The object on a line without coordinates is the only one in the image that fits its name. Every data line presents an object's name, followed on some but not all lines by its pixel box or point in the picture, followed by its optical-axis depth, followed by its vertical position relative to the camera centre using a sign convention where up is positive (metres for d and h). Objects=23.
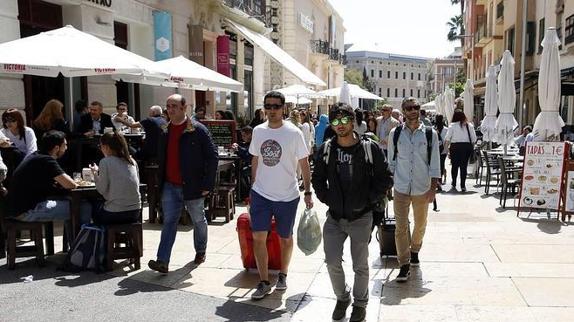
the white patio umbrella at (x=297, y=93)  21.41 +0.61
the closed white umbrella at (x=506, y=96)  13.40 +0.31
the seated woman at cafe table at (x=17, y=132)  7.71 -0.30
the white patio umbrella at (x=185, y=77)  11.04 +0.64
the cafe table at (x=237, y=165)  9.84 -0.98
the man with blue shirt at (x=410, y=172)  5.68 -0.62
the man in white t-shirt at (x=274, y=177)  5.16 -0.60
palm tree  76.31 +11.00
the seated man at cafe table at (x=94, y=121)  10.23 -0.20
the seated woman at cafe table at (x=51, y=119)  8.81 -0.14
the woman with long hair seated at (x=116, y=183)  5.98 -0.75
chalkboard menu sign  10.81 -0.41
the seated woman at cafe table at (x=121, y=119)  11.43 -0.18
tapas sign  9.05 -1.03
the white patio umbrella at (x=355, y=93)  24.04 +0.70
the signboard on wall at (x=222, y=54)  21.31 +2.03
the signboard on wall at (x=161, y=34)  16.08 +2.09
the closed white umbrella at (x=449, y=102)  24.62 +0.31
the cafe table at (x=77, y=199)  6.31 -0.97
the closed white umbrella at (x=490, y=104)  14.88 +0.14
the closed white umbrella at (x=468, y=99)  19.34 +0.33
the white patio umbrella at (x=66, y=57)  7.68 +0.74
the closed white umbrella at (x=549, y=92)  10.45 +0.31
